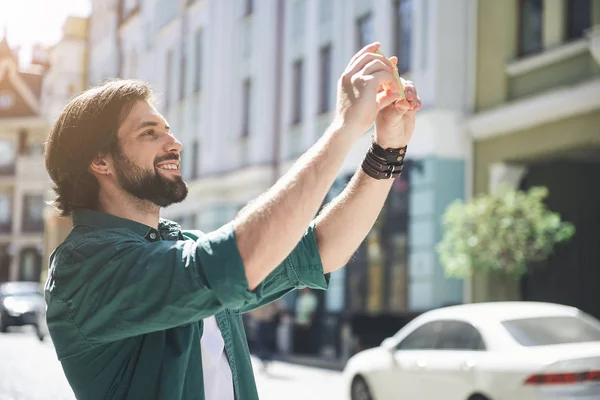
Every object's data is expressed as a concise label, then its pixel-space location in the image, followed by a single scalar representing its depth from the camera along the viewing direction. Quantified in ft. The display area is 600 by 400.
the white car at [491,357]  25.26
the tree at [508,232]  45.83
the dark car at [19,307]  101.81
